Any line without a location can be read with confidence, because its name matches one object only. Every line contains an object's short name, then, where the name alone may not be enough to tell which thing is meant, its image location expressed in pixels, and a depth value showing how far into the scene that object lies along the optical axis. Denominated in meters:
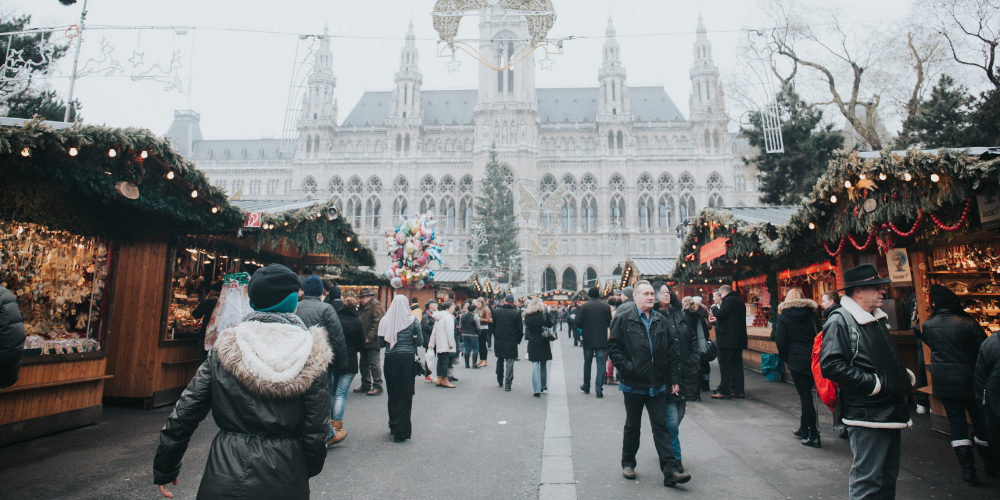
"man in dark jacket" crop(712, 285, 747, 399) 7.08
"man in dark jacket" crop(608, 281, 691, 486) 3.71
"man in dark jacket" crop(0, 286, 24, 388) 2.99
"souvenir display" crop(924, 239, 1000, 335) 5.43
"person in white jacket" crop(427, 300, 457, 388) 8.24
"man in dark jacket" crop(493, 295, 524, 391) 7.95
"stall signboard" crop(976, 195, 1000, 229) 4.14
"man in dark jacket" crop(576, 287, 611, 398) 7.55
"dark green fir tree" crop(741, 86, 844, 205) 15.29
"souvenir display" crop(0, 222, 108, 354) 5.07
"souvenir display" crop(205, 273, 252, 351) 5.93
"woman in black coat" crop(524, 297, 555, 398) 7.33
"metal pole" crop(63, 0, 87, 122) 6.88
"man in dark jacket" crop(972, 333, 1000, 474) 3.30
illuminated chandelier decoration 7.77
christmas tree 44.81
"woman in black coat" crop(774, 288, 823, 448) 4.78
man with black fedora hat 2.64
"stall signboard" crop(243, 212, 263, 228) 6.44
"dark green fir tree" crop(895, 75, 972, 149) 11.77
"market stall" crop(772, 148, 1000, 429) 3.98
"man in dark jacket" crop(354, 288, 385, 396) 6.74
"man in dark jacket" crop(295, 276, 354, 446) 4.24
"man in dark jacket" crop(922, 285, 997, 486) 3.82
